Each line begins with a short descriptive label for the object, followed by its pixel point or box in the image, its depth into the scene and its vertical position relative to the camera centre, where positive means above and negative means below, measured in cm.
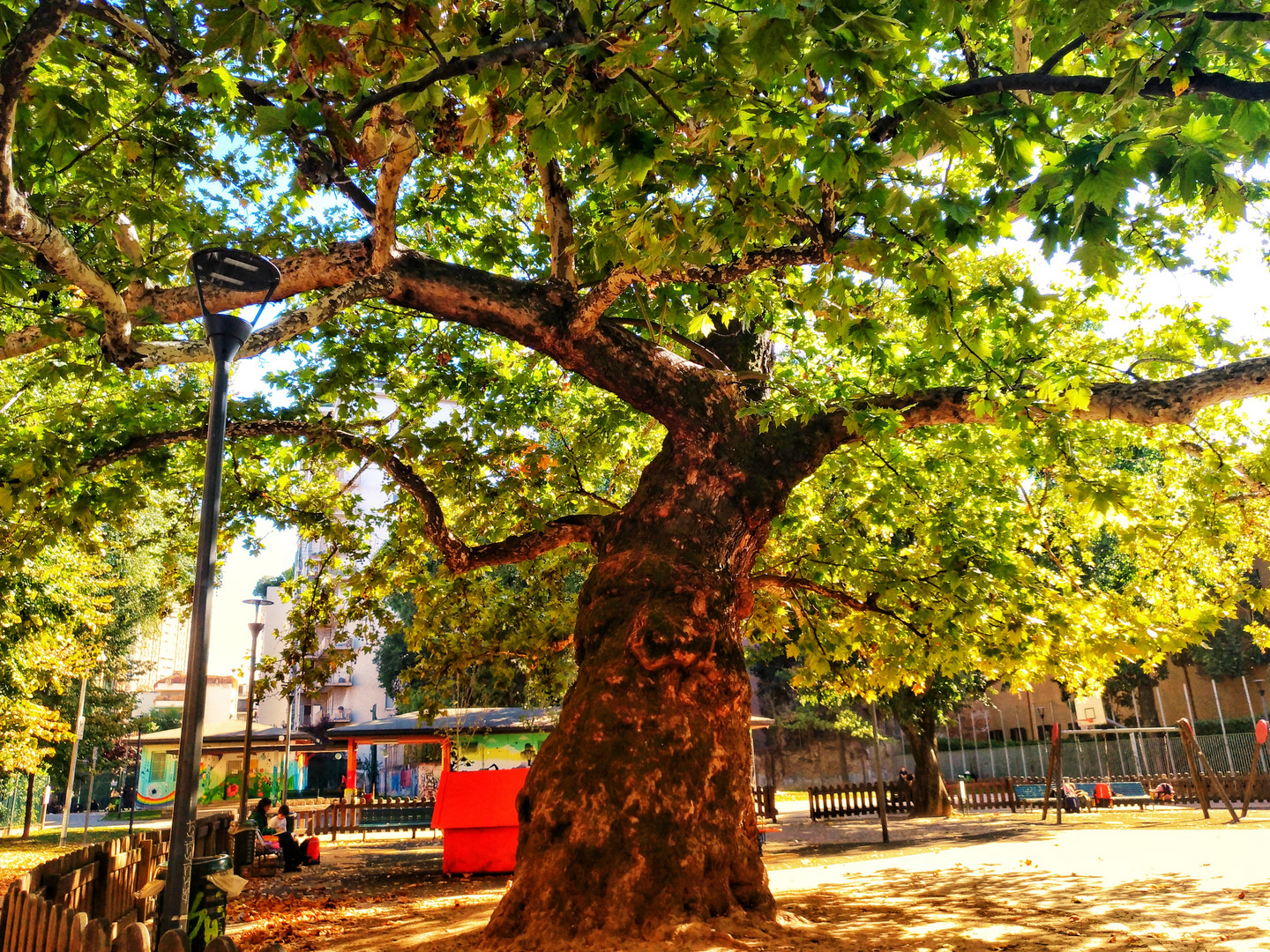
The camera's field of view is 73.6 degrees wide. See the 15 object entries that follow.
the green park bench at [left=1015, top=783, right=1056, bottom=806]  2726 -246
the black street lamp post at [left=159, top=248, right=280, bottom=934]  416 +103
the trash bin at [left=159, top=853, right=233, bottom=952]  448 -78
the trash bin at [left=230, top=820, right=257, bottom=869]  1159 -124
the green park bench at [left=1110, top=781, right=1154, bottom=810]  2550 -250
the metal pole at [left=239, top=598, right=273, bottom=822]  1360 +17
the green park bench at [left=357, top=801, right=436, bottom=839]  2350 -194
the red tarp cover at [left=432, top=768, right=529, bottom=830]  1312 -88
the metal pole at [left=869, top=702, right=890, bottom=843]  1584 -147
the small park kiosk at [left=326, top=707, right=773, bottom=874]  1312 -51
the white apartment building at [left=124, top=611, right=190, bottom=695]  5706 +730
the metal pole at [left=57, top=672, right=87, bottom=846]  2258 -31
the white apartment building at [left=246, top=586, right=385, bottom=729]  4975 +270
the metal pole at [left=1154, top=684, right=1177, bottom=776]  2823 -45
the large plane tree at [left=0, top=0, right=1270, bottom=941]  456 +332
